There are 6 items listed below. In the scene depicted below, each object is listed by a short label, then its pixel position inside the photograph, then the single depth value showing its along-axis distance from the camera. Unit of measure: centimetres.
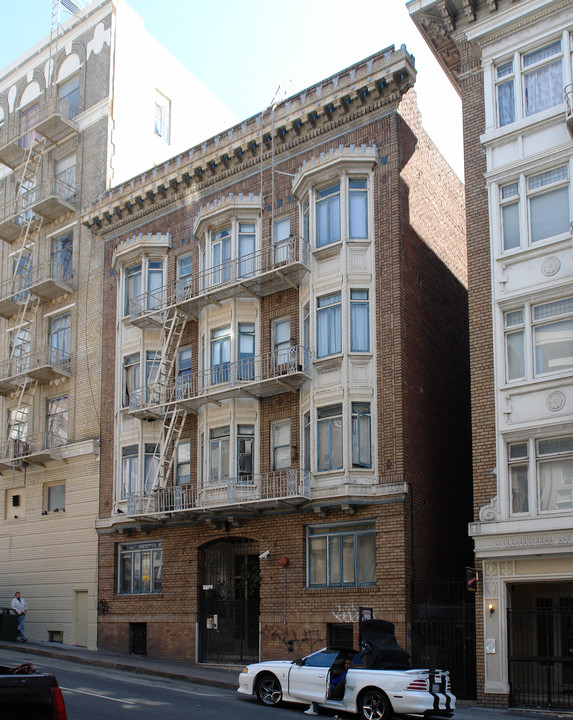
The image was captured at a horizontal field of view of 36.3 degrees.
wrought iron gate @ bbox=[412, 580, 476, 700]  2070
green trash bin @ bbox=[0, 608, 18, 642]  2814
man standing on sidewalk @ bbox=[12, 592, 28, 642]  2858
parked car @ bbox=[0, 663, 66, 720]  662
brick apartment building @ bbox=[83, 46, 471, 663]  2328
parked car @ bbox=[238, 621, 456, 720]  1548
